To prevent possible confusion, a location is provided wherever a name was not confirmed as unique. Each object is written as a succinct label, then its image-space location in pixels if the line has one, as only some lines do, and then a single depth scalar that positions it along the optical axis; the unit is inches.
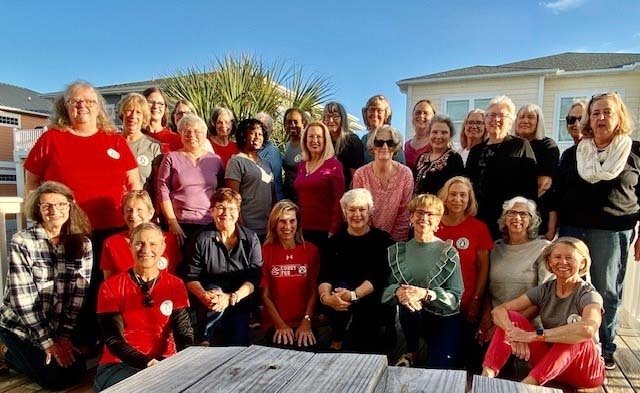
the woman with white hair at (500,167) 118.8
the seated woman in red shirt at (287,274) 114.6
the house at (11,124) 816.3
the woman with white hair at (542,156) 122.8
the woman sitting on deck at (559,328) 86.0
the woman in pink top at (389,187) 122.6
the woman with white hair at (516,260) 106.9
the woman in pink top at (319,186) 129.6
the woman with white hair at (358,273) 109.4
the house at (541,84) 451.8
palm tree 303.1
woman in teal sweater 100.0
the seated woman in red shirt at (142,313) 84.8
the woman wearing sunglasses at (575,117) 138.6
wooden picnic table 35.2
